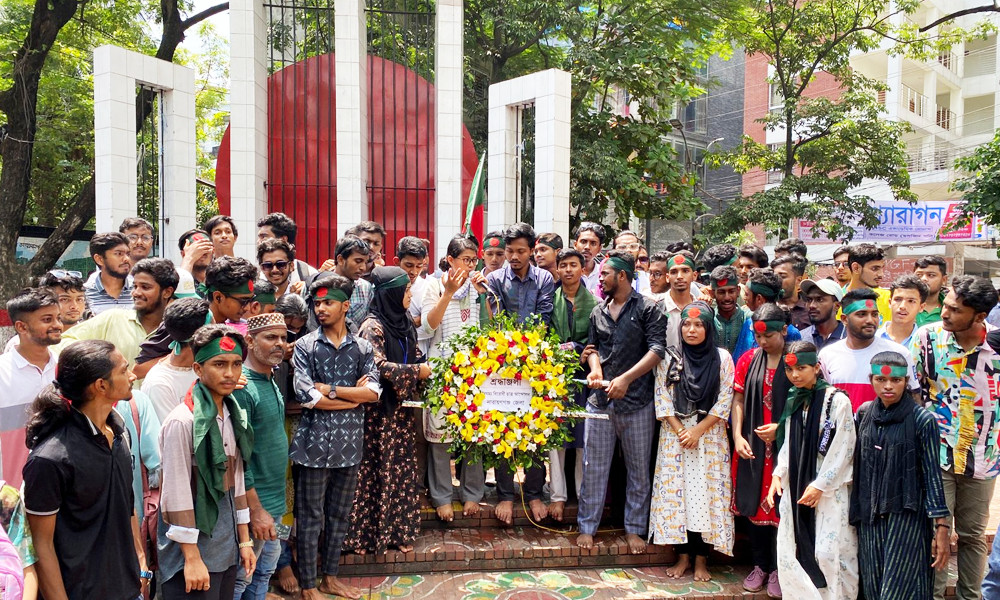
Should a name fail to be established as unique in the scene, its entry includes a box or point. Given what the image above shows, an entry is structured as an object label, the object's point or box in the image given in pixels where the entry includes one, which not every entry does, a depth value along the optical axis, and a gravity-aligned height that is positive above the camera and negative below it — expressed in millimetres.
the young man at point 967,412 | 4465 -944
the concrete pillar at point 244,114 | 9148 +1870
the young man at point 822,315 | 5297 -389
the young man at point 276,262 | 5156 -9
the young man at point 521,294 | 5617 -259
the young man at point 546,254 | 6383 +66
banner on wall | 21078 +1217
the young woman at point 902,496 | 4156 -1350
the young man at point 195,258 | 5014 +18
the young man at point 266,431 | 3799 -900
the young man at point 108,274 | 4705 -93
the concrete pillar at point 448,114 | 9219 +1884
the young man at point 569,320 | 5594 -457
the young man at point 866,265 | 6133 -22
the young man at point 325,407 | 4449 -911
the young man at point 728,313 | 5379 -392
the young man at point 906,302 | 5094 -281
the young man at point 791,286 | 5855 -199
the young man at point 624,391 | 5188 -935
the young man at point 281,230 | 5918 +252
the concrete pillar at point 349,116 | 9031 +1814
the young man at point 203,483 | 3158 -989
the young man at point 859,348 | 4602 -550
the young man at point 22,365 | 3684 -548
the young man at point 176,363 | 3488 -519
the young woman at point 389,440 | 4977 -1255
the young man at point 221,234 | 5734 +212
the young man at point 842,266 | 6500 -34
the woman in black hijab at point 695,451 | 5000 -1338
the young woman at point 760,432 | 4727 -1144
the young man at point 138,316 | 4035 -321
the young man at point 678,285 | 5355 -175
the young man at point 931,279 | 5992 -139
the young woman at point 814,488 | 4340 -1379
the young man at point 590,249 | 6541 +116
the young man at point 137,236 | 5520 +187
